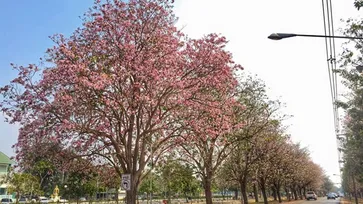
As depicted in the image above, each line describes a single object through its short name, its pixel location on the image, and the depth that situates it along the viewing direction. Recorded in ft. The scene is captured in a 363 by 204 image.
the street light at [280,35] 34.45
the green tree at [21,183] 150.30
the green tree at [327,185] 527.40
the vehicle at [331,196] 306.18
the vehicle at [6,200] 194.09
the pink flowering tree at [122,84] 49.55
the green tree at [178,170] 95.86
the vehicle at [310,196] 245.65
